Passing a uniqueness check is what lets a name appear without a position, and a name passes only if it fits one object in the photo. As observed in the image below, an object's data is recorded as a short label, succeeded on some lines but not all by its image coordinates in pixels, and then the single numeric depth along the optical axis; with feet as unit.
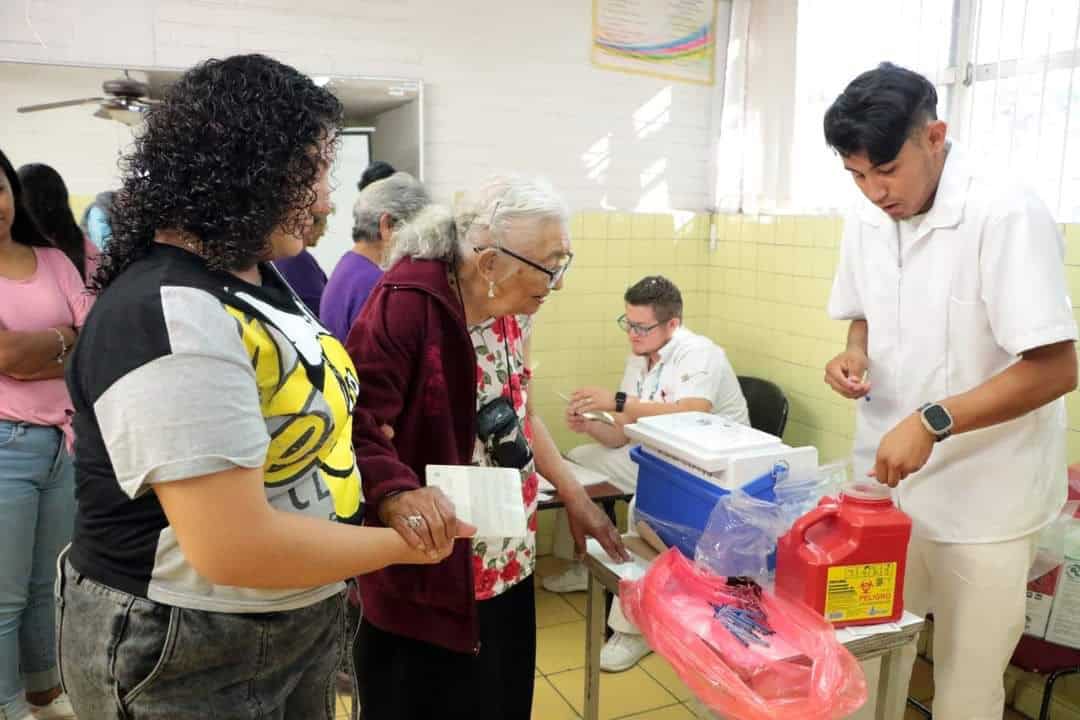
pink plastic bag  4.35
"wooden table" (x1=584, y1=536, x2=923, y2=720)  4.99
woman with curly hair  2.79
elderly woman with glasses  4.75
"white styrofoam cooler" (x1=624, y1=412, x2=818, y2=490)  5.44
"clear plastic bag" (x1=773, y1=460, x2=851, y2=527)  5.43
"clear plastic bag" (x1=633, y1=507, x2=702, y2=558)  5.70
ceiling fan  9.25
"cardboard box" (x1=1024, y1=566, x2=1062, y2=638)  7.29
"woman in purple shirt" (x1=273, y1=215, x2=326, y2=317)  9.70
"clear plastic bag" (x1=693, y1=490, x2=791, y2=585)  5.26
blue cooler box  5.48
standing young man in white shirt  5.08
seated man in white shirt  9.73
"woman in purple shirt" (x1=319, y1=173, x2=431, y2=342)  8.53
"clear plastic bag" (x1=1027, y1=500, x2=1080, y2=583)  7.06
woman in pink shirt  6.98
